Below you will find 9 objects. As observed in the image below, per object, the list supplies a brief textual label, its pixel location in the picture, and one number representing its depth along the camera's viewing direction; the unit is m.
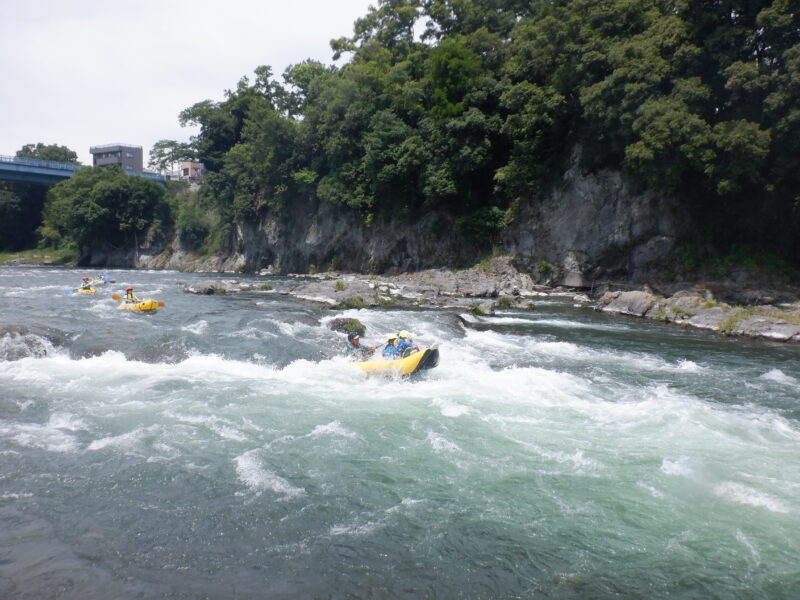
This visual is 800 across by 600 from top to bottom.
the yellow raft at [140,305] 21.61
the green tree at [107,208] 54.22
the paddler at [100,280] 33.62
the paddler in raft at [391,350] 13.50
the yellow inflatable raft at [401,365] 12.78
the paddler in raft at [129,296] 22.39
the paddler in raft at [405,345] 13.38
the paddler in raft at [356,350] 14.40
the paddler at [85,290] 27.09
